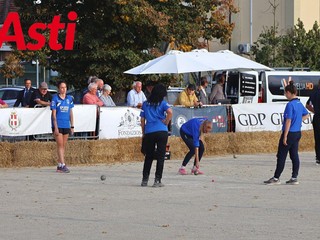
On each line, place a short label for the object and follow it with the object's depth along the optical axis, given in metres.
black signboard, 33.25
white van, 33.97
